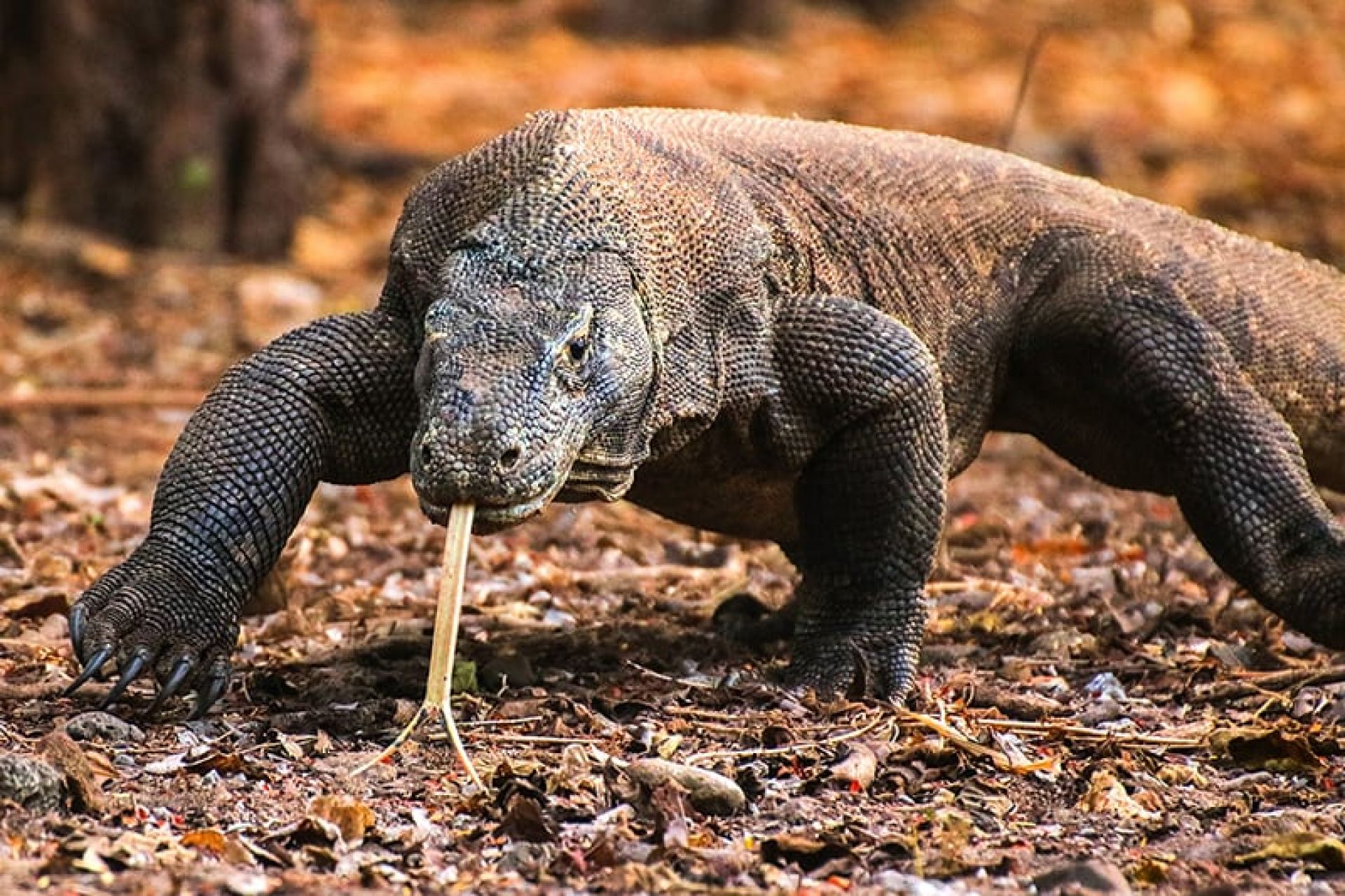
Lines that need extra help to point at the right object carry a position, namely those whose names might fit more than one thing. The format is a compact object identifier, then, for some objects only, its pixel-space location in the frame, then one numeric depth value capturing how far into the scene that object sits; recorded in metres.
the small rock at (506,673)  10.73
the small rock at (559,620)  12.59
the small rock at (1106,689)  11.02
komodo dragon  9.34
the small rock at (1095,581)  13.66
